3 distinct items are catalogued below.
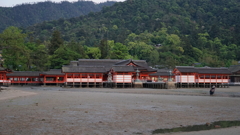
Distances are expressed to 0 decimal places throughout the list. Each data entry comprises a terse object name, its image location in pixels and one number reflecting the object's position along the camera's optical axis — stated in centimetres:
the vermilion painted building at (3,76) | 5198
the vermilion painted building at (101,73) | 5019
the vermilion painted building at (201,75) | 5438
